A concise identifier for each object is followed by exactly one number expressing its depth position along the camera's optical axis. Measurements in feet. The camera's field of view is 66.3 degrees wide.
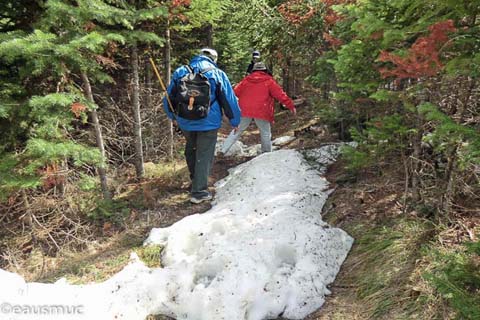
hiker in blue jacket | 19.85
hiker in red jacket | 26.89
